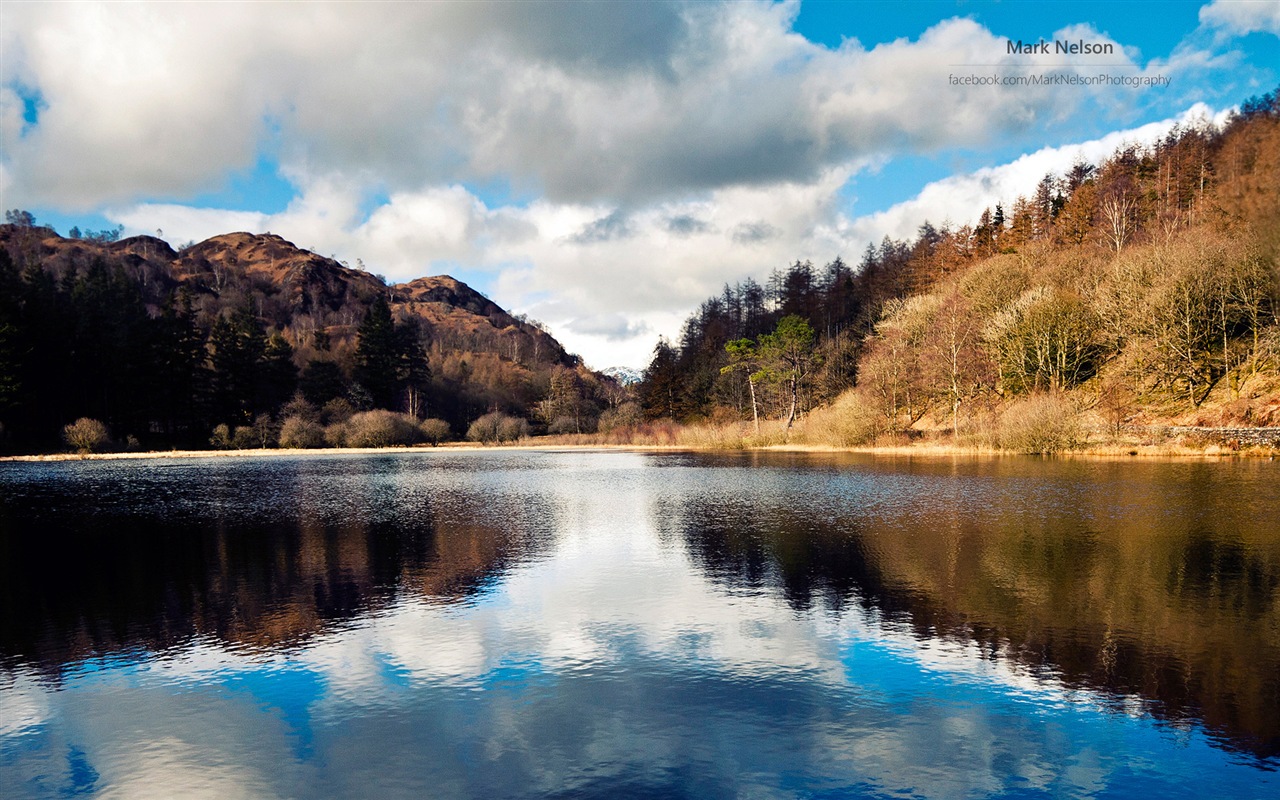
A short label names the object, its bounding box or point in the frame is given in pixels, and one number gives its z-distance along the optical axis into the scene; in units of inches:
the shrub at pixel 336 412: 3538.4
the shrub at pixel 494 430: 3818.9
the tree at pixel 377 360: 4195.4
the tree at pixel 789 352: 3073.3
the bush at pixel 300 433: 3282.5
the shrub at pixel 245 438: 3262.8
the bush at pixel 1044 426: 1825.8
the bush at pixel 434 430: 3725.4
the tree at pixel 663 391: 4224.9
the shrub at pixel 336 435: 3376.5
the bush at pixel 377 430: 3395.7
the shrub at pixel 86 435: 2878.9
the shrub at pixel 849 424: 2372.0
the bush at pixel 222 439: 3248.0
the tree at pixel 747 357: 3186.5
